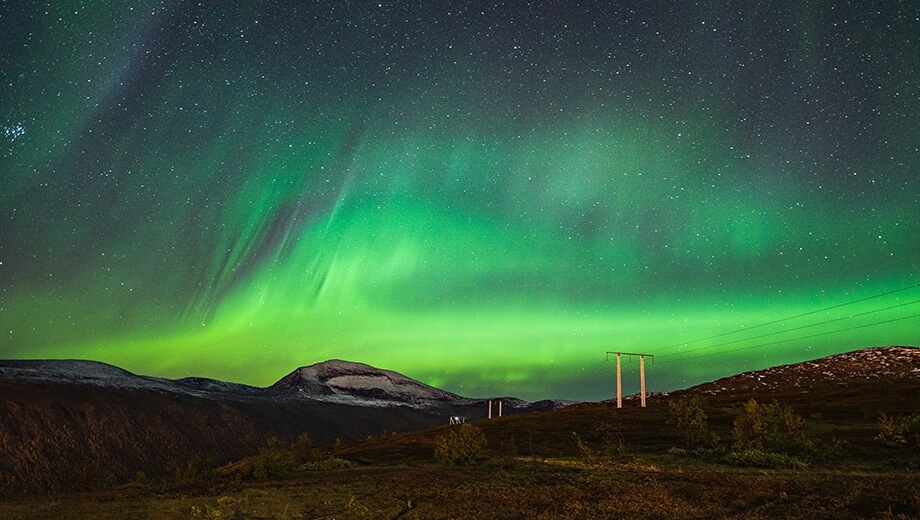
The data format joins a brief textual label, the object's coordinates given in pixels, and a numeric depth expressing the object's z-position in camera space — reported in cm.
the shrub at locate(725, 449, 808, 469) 3136
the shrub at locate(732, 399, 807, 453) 3803
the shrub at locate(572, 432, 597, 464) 3593
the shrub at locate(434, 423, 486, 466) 4096
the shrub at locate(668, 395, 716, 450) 4500
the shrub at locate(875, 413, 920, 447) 3719
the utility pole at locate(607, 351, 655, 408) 8812
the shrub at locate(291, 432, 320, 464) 4907
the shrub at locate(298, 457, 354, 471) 4191
